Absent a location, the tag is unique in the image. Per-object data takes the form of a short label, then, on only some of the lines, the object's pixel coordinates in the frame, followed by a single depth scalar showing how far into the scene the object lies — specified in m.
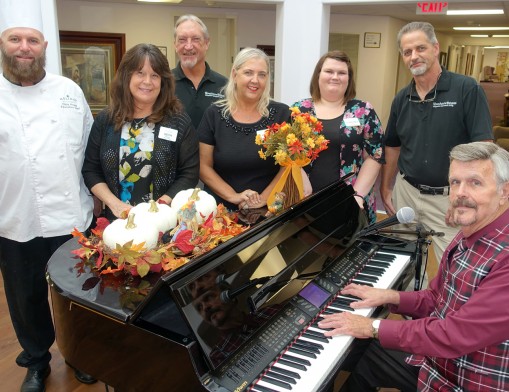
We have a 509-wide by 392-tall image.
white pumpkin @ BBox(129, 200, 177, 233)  1.65
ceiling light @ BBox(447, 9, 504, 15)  7.93
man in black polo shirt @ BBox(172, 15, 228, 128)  3.11
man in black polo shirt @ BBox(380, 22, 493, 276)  2.76
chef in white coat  2.21
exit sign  4.73
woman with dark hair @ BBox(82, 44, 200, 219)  2.26
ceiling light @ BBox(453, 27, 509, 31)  11.37
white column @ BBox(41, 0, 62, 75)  4.10
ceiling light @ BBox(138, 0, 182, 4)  6.66
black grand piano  1.30
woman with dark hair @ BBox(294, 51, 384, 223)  2.77
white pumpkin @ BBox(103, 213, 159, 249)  1.56
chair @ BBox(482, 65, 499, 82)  18.42
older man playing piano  1.42
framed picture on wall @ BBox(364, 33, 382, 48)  8.89
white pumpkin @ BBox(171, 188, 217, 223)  1.77
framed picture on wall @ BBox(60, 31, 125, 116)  6.75
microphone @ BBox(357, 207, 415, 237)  1.89
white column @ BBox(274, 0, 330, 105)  4.91
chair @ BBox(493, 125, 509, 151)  8.03
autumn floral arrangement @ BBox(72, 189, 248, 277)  1.54
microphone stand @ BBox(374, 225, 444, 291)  2.18
